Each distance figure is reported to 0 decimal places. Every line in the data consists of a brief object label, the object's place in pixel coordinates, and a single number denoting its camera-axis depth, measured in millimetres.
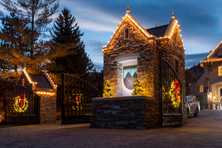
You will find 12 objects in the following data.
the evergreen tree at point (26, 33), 20410
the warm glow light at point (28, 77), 14919
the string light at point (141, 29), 11967
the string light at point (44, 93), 14941
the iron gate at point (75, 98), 13364
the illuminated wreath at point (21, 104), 15140
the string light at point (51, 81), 15928
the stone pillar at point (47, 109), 15170
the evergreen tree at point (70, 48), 22834
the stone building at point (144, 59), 11647
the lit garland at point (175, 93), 12076
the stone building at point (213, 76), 25890
